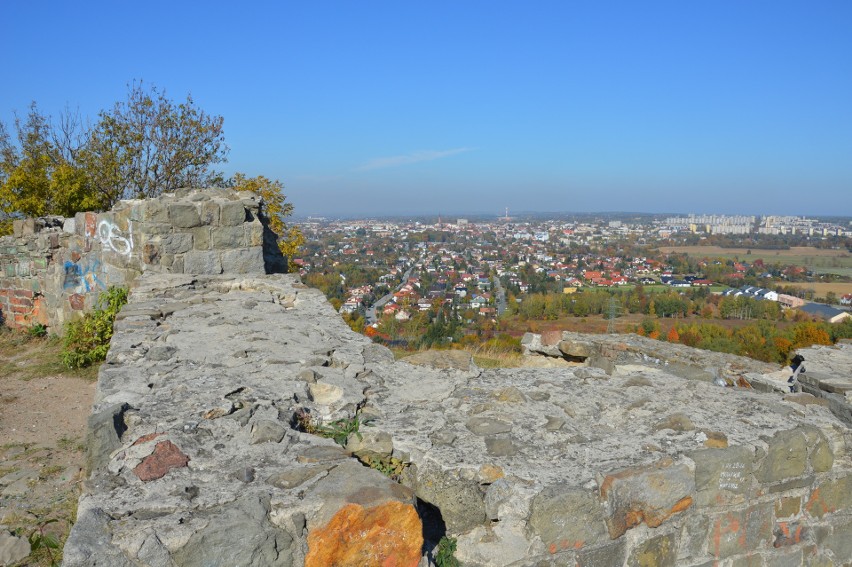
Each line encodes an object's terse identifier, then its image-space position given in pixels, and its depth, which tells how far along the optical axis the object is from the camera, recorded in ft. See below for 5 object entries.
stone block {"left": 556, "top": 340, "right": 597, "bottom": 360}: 23.00
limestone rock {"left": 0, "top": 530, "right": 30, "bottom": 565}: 8.93
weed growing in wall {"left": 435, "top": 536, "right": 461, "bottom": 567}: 6.64
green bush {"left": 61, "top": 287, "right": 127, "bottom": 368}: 20.62
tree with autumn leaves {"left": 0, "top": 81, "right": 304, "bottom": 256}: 36.50
